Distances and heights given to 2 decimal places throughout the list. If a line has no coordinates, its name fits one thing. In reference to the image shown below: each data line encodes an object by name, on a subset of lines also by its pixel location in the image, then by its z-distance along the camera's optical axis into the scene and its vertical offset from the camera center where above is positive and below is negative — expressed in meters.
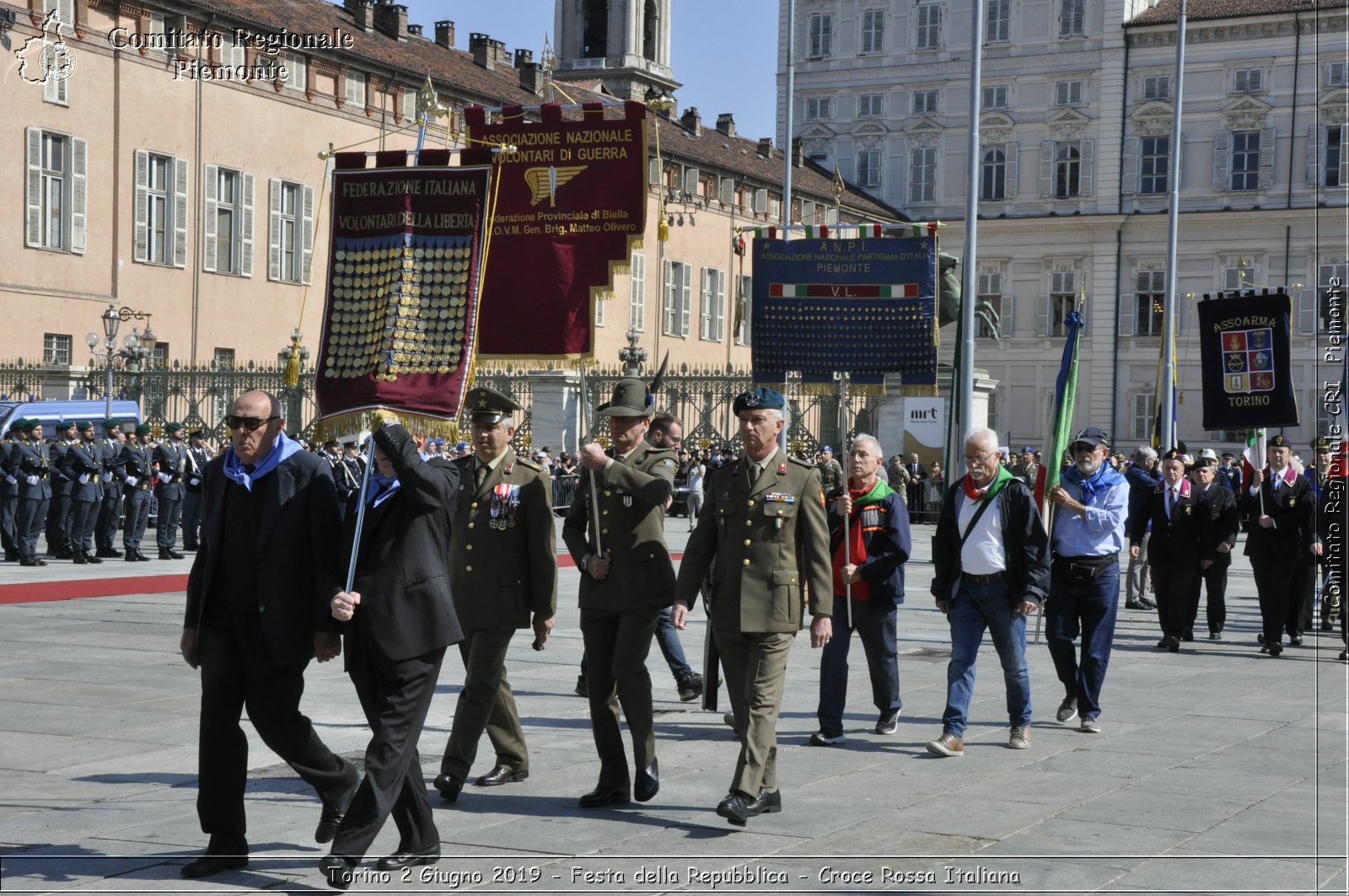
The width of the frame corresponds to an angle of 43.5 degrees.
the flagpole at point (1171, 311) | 24.11 +1.73
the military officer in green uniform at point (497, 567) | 7.64 -0.78
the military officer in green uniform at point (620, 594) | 7.52 -0.88
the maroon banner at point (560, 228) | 11.50 +1.19
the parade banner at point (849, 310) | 18.02 +1.03
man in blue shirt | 10.11 -1.02
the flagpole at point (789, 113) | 32.50 +5.79
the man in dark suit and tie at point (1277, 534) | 14.45 -1.02
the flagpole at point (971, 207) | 21.52 +2.68
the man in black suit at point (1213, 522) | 14.89 -0.95
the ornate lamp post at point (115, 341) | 30.32 +0.96
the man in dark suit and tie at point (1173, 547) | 14.45 -1.19
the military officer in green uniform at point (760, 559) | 7.47 -0.71
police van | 26.20 -0.39
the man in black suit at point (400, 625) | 6.27 -0.87
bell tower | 56.75 +12.25
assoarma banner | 17.48 +0.55
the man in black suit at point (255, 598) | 6.34 -0.78
